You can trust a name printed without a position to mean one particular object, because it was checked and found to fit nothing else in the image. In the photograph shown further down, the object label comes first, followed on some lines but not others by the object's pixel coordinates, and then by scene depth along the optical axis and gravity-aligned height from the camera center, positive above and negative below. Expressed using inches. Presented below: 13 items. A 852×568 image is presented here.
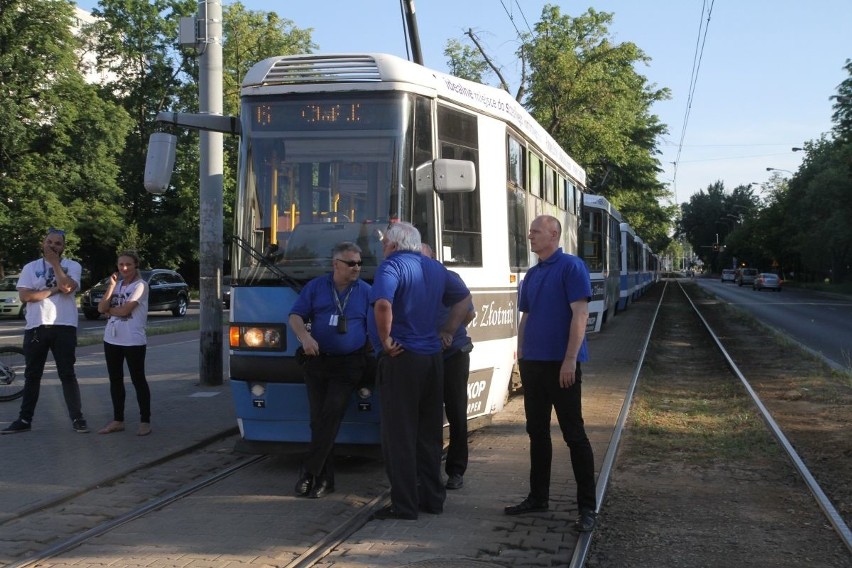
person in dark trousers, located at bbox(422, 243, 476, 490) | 254.5 -36.0
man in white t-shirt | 324.8 -11.9
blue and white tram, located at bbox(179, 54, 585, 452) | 259.0 +23.7
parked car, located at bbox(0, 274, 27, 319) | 1175.0 -31.0
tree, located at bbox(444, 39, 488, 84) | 1557.6 +355.8
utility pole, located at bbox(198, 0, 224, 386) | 432.1 +35.9
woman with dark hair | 322.3 -18.8
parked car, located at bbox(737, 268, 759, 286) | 3036.4 -23.8
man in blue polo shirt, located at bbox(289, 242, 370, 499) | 241.1 -17.8
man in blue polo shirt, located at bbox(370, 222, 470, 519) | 219.5 -20.1
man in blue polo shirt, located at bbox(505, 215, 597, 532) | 212.2 -16.2
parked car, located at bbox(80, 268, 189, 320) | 1136.8 -20.7
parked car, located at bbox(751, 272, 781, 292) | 2390.5 -37.4
